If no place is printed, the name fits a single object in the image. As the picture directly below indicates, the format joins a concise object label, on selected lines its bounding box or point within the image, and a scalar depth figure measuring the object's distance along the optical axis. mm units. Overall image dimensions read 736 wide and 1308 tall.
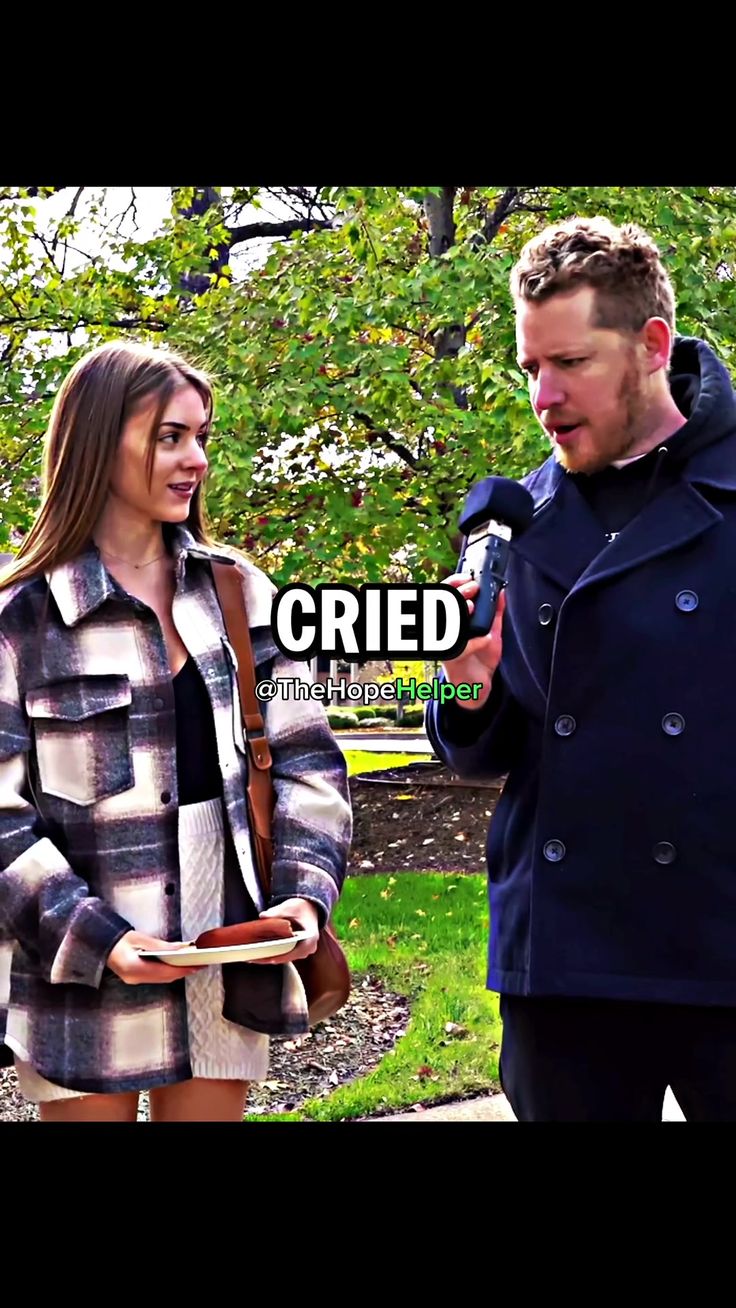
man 2422
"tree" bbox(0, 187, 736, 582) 5426
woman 2600
